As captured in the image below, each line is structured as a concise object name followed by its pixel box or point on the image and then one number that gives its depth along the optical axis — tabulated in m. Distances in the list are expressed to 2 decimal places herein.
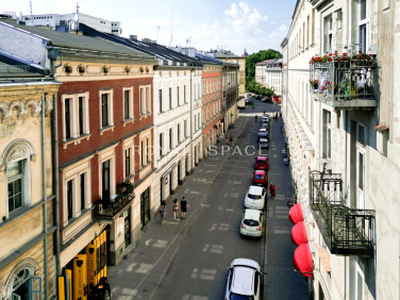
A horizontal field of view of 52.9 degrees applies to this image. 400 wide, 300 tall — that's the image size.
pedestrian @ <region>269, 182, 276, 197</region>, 30.26
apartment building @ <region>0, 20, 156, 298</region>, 14.30
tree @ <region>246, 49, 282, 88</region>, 160.00
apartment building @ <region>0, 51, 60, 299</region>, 11.17
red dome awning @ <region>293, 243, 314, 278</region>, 14.65
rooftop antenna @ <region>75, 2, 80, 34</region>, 24.45
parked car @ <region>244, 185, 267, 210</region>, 26.90
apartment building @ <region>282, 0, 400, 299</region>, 6.48
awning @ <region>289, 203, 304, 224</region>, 18.65
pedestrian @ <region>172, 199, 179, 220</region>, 25.67
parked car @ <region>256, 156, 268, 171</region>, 38.62
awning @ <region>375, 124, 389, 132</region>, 6.51
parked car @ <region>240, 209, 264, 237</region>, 22.39
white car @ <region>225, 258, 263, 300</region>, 14.78
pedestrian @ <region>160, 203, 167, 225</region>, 25.02
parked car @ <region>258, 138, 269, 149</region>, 49.53
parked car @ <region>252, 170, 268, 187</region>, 33.06
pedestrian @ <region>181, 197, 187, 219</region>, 25.69
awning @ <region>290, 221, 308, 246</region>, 16.25
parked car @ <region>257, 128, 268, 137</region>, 54.46
